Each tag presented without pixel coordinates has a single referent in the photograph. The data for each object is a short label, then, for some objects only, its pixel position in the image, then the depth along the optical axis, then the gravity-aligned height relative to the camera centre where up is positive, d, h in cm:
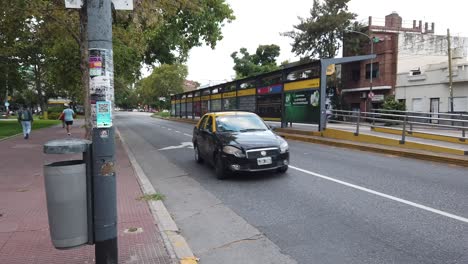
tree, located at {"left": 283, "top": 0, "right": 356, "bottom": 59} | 4305 +820
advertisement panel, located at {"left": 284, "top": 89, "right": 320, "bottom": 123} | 1802 +2
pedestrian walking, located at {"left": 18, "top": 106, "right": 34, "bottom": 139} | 2003 -74
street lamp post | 3994 +564
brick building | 4000 +390
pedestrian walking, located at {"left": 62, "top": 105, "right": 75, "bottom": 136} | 2416 -70
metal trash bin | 360 -80
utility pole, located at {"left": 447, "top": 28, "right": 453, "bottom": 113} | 3183 +175
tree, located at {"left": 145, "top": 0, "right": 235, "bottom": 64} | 2247 +430
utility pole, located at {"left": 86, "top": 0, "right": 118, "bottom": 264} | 378 -30
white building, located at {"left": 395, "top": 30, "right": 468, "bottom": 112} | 3300 +290
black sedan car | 873 -86
